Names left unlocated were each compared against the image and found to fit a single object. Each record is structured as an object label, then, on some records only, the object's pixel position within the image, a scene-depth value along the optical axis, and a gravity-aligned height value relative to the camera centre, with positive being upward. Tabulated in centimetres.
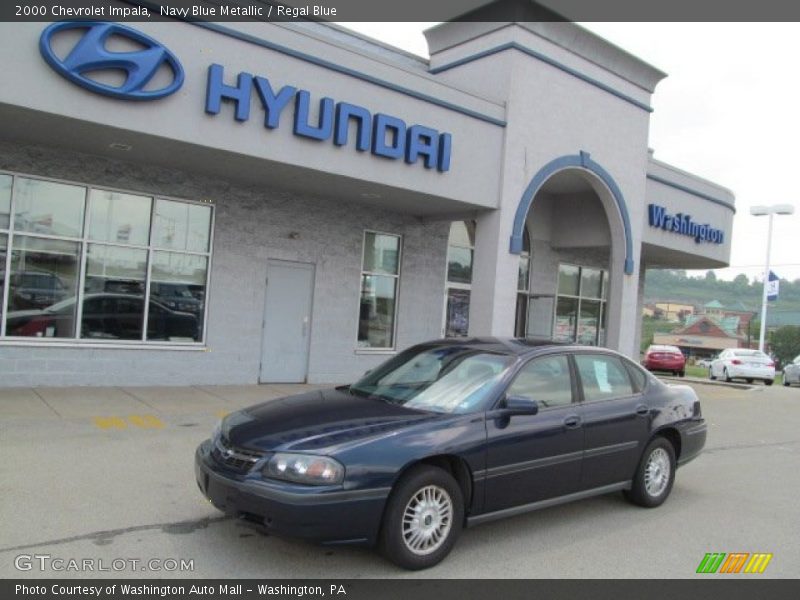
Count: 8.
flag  2994 +171
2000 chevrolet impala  425 -103
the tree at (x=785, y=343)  8614 -202
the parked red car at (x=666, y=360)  2592 -160
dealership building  891 +173
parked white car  2384 -147
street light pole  2778 +467
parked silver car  2547 -170
